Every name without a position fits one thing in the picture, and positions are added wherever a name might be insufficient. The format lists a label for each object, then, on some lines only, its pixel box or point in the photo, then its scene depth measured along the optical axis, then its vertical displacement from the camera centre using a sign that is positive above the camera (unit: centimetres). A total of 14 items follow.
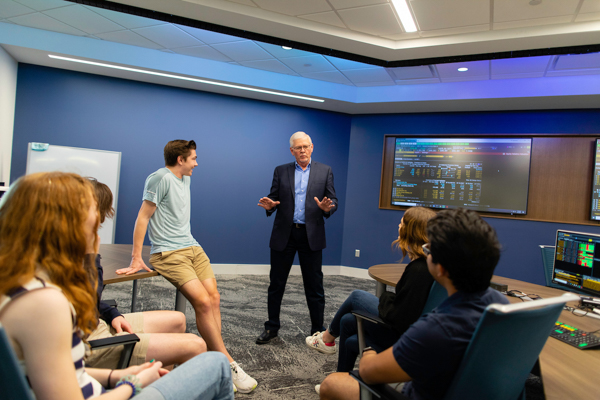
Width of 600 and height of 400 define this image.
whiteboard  437 +25
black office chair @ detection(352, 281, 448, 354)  158 -50
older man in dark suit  284 -26
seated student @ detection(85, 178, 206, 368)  146 -65
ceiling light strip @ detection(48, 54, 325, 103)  437 +145
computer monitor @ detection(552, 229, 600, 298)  217 -25
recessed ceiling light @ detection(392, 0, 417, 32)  296 +165
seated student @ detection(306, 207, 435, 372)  163 -47
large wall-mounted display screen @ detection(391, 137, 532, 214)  490 +55
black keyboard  145 -48
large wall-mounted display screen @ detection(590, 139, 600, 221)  453 +43
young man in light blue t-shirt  215 -34
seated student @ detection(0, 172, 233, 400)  77 -25
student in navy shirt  96 -27
